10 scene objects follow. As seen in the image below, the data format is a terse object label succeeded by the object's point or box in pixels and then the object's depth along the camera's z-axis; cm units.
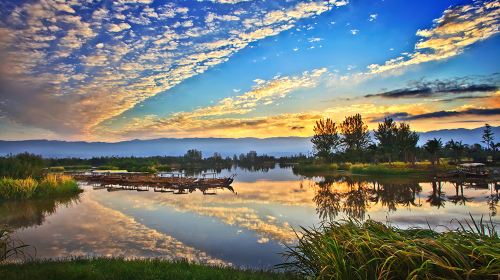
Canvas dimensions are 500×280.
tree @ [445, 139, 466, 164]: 5897
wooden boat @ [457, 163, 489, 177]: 3425
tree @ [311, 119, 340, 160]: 6894
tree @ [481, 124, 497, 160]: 6395
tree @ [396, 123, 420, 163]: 5466
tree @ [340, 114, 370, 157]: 6825
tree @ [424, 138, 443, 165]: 4844
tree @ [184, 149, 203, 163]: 9975
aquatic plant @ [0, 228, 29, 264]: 852
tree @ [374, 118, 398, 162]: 5941
